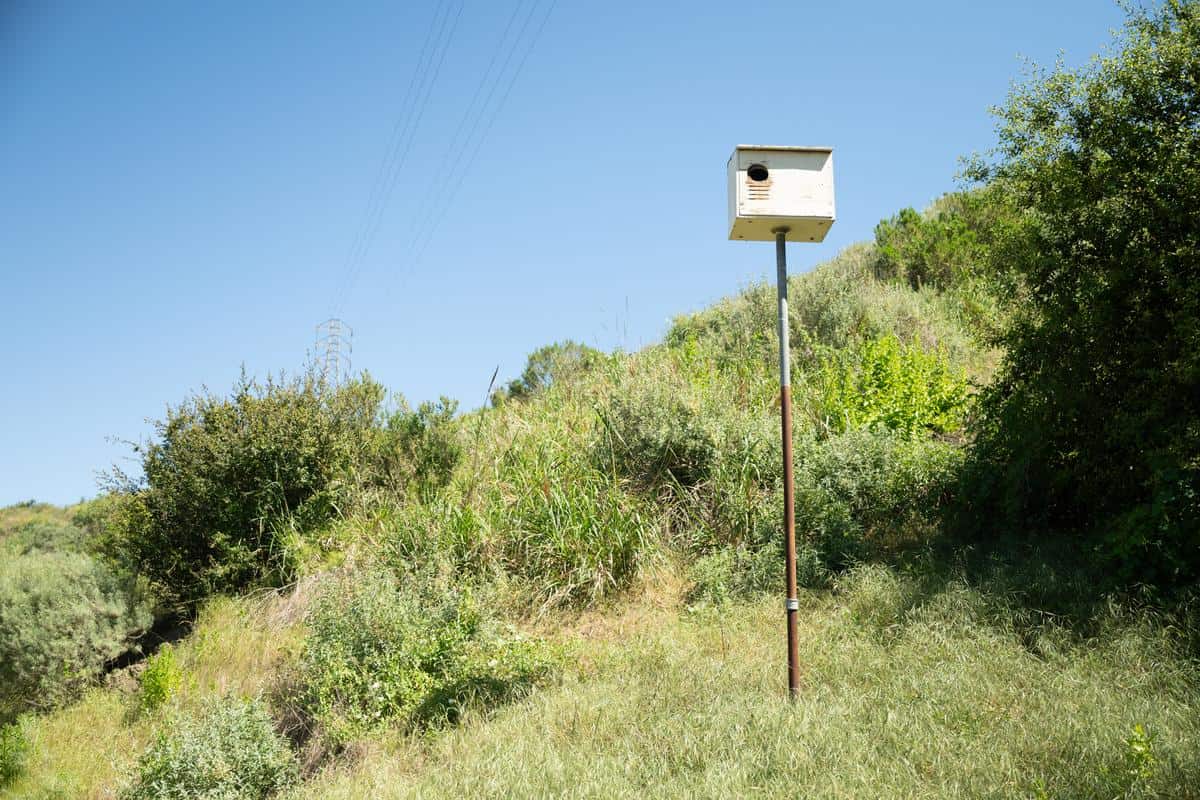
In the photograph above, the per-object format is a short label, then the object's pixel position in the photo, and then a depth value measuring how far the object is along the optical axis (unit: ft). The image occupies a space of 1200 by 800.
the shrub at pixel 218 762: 19.27
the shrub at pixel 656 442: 31.65
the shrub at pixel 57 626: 32.68
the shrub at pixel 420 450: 39.09
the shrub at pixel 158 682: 28.68
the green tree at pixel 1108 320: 19.62
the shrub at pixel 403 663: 21.08
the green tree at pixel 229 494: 36.68
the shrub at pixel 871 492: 26.58
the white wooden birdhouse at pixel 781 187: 18.44
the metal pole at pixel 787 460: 17.43
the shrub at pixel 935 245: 55.42
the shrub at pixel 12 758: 26.86
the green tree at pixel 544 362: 73.64
